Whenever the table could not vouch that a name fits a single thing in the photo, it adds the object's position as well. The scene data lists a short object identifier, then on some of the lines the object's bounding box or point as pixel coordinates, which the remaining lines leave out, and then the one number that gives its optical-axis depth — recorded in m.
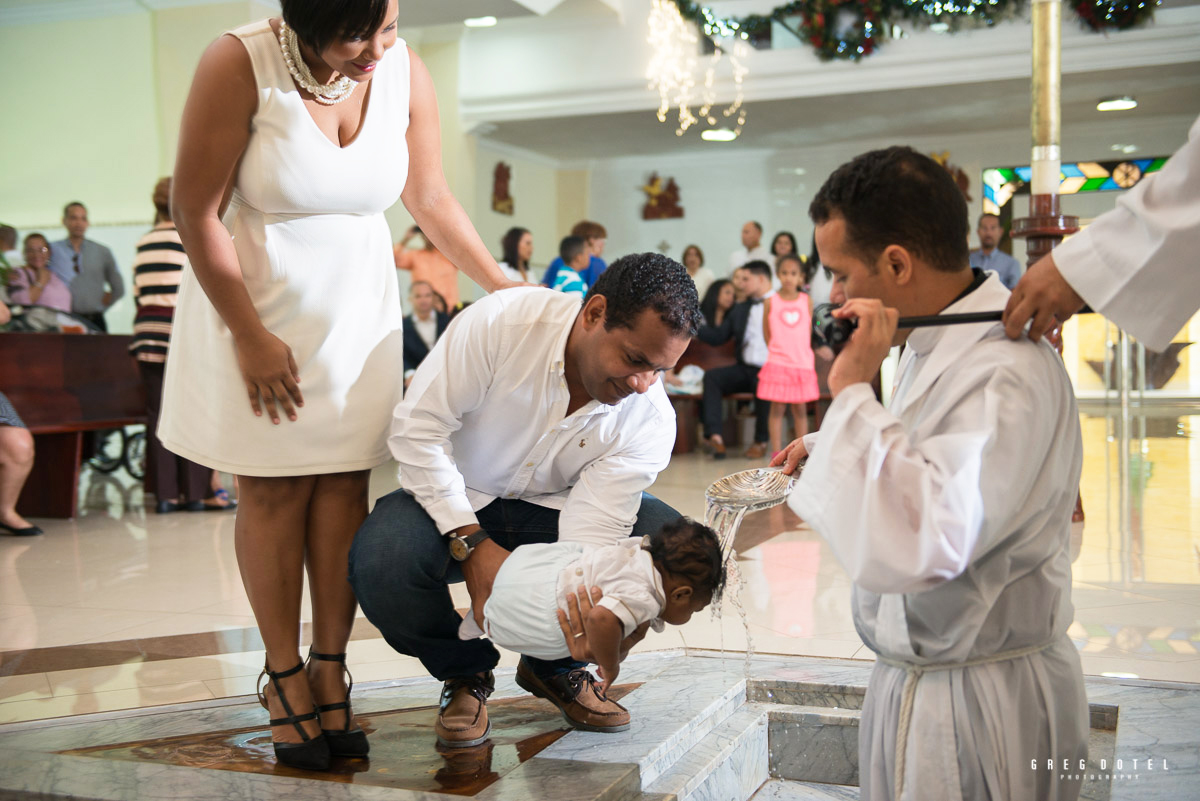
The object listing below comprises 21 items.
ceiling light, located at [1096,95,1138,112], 10.59
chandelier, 9.82
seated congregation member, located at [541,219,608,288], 7.24
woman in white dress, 1.78
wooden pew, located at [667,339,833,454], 8.32
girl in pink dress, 7.37
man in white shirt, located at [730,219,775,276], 10.23
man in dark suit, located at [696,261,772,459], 7.98
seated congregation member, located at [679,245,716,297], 11.34
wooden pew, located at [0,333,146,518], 5.26
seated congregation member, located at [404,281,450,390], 7.47
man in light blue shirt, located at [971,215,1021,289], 9.03
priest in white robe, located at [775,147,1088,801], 1.23
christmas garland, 8.63
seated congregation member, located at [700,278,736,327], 8.89
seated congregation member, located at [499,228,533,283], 7.65
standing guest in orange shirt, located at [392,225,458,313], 7.97
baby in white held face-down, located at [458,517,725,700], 1.65
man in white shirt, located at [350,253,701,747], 1.88
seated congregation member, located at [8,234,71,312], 7.09
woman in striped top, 5.19
